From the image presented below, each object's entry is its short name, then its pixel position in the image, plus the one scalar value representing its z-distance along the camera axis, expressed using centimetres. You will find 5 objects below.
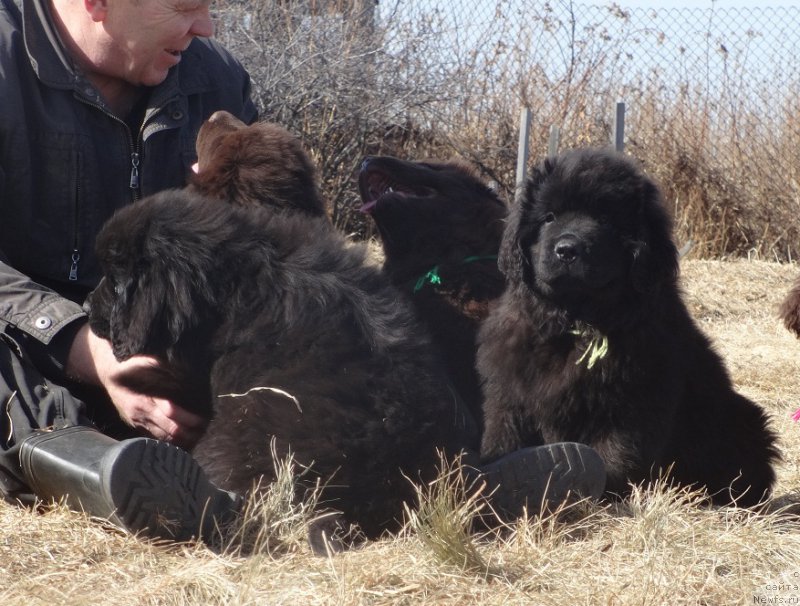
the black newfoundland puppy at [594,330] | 680
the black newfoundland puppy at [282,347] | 556
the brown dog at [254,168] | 762
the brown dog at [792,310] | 1016
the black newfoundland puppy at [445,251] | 793
